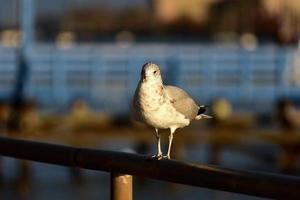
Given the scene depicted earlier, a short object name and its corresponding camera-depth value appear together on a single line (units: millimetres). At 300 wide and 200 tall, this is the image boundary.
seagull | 6762
